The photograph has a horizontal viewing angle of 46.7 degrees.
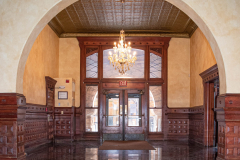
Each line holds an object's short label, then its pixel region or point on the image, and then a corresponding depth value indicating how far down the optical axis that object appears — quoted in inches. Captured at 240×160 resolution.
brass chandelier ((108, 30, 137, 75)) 381.4
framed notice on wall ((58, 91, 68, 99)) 450.0
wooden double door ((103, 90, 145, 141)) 474.9
